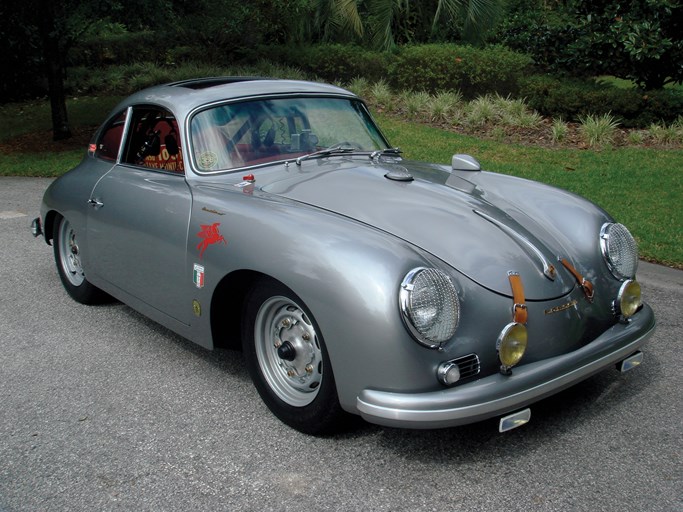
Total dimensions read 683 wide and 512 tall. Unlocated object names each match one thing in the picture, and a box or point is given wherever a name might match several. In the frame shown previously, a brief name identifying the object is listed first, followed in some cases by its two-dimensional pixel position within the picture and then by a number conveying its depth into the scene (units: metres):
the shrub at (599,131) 11.33
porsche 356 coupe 2.99
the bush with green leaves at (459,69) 14.02
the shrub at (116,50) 20.06
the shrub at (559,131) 11.66
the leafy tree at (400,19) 16.59
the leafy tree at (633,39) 11.67
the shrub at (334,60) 16.09
